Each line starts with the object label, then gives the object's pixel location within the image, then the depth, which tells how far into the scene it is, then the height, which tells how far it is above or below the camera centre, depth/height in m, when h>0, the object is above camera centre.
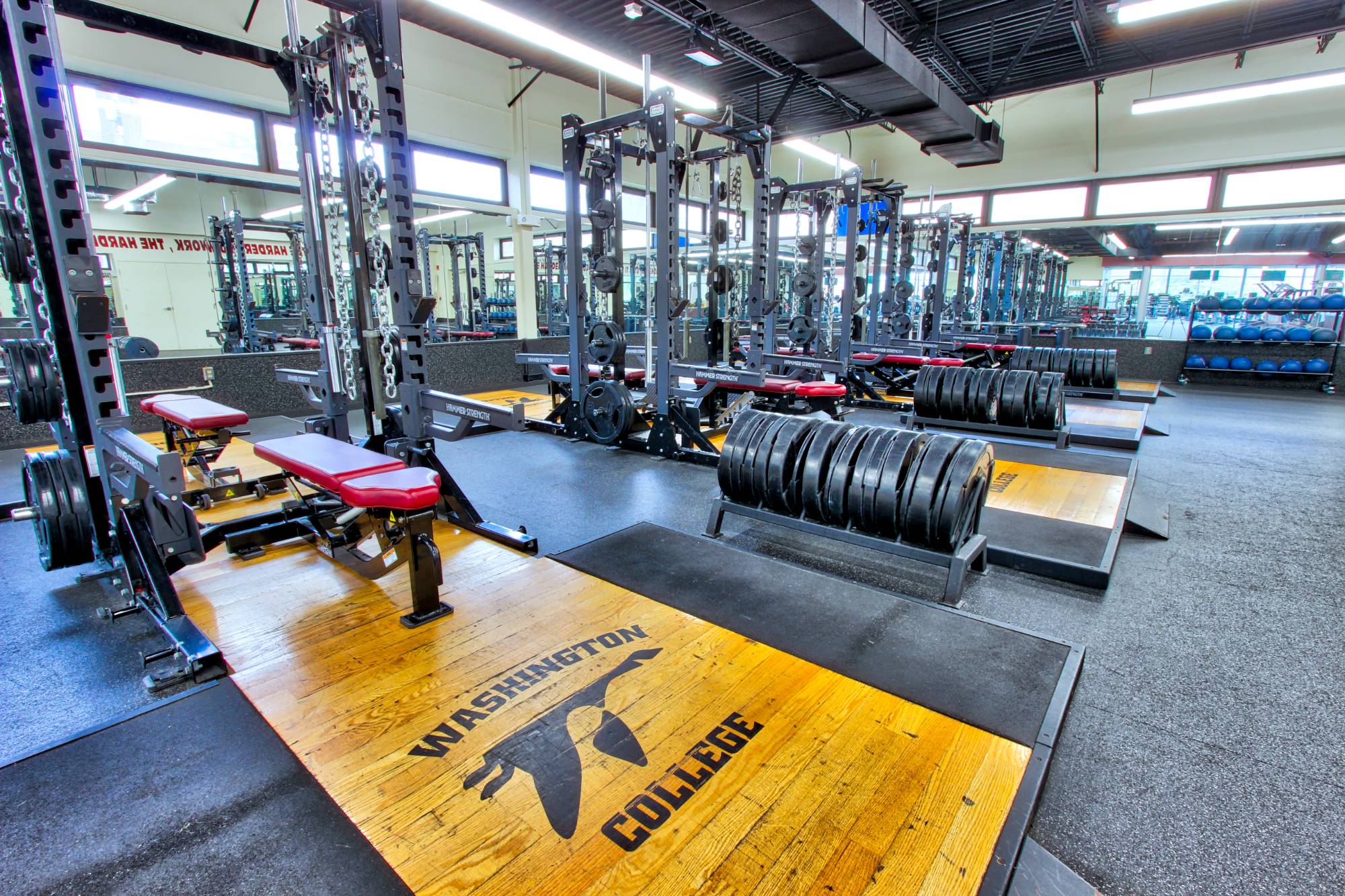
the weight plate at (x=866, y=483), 2.38 -0.62
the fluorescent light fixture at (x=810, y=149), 7.93 +2.24
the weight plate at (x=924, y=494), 2.26 -0.63
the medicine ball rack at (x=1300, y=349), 7.80 -0.35
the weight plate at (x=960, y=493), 2.22 -0.62
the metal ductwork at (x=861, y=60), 4.84 +2.36
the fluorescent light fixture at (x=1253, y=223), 8.38 +1.46
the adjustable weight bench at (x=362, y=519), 1.88 -0.66
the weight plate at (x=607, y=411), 4.50 -0.67
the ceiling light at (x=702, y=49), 5.79 +2.55
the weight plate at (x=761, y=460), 2.68 -0.60
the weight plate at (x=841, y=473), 2.46 -0.61
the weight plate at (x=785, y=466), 2.63 -0.62
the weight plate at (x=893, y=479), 2.32 -0.59
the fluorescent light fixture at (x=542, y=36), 4.05 +2.06
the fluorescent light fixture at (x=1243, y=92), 6.29 +2.45
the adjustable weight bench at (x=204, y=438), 2.79 -0.62
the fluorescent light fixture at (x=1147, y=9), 4.84 +2.45
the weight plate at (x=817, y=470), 2.53 -0.60
